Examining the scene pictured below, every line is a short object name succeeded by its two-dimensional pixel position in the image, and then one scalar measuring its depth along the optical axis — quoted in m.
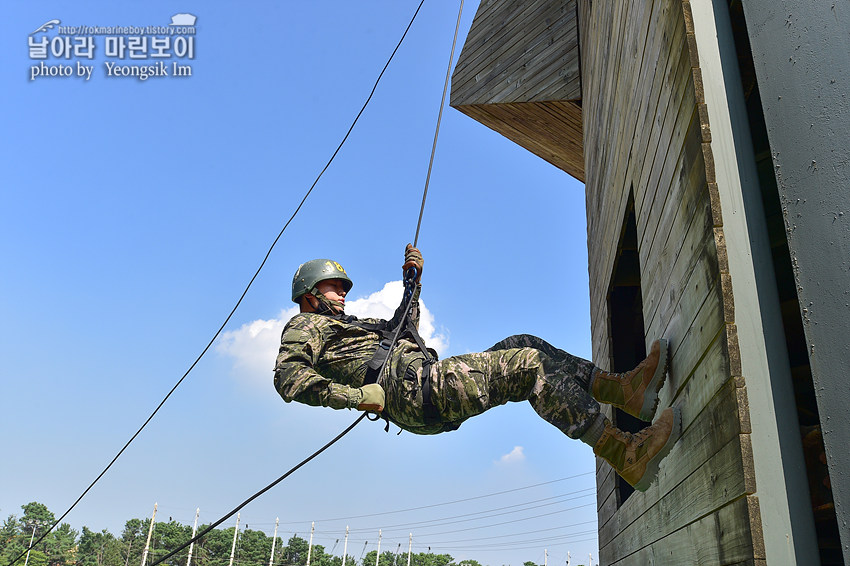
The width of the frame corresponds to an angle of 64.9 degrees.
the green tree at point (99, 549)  88.15
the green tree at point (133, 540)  88.12
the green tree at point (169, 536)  85.52
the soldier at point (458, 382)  3.04
